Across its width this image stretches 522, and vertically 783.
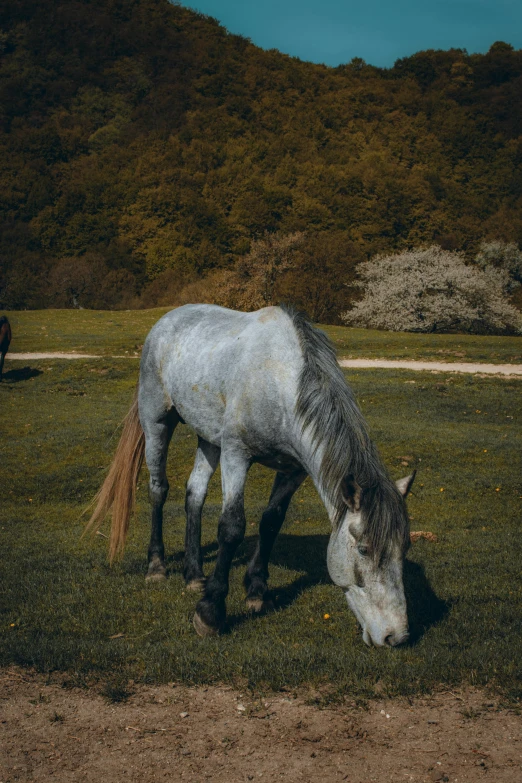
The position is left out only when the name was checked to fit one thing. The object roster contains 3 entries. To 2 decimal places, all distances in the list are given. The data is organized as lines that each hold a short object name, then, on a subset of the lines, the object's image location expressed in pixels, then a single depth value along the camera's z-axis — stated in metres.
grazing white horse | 4.23
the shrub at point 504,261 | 49.75
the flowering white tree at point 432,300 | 40.50
